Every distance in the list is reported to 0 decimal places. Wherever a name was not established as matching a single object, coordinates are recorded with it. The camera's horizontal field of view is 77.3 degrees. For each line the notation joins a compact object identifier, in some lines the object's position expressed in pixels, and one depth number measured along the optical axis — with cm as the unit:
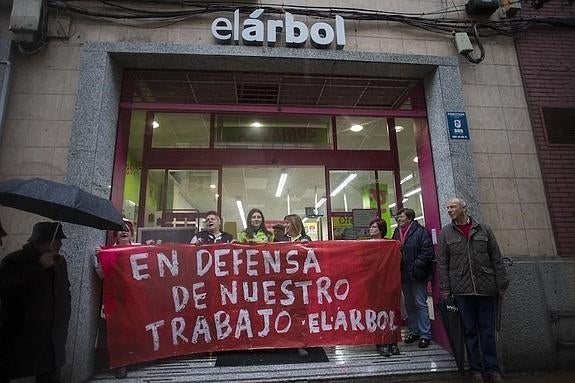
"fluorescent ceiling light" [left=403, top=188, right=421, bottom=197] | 864
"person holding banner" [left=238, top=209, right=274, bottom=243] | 592
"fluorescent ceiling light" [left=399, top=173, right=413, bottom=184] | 848
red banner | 438
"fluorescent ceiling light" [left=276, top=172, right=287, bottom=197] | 1068
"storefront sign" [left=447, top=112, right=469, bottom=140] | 539
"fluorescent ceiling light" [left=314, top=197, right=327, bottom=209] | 984
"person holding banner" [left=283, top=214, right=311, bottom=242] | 555
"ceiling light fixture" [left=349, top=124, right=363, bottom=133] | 814
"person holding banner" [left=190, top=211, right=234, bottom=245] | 530
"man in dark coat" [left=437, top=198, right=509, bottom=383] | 409
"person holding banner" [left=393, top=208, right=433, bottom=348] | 507
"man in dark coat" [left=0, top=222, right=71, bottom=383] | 313
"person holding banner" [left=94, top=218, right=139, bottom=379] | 422
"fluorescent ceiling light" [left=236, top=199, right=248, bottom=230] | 1220
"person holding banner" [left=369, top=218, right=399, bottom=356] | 552
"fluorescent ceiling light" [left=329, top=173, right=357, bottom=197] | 802
